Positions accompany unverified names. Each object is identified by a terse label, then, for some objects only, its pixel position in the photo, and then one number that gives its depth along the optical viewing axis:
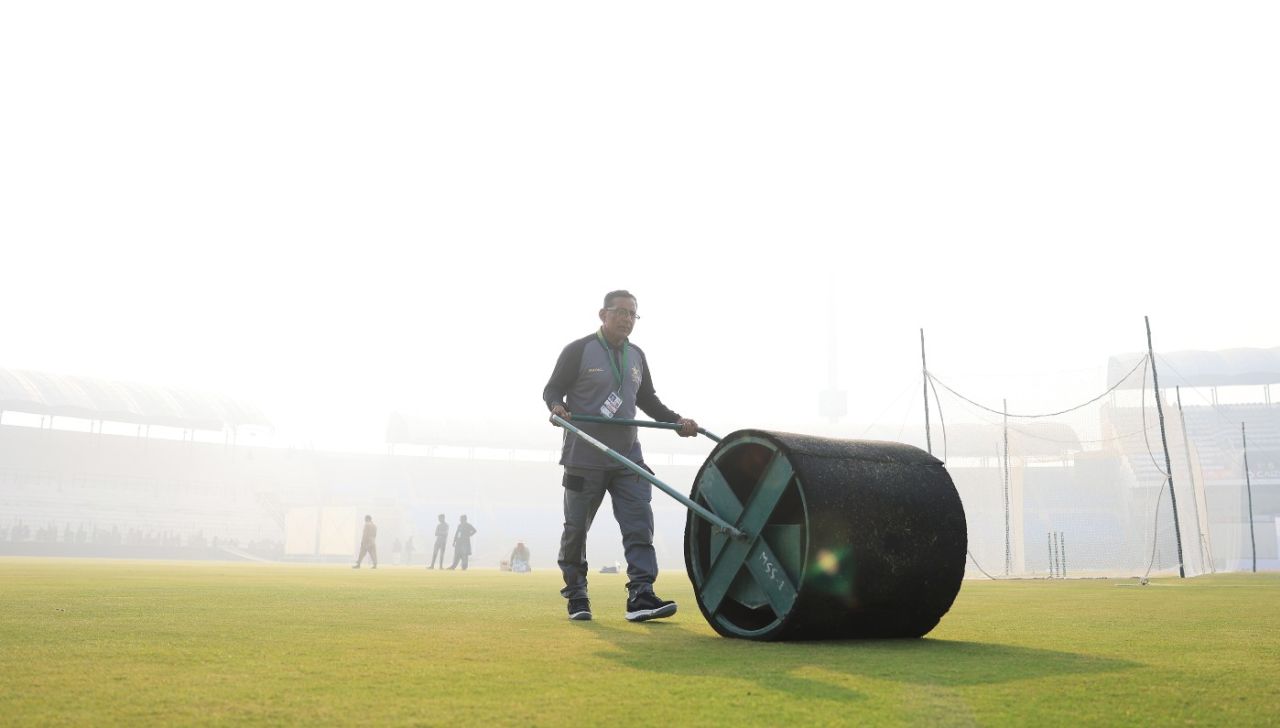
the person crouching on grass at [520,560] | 25.02
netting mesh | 23.05
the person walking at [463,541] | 25.77
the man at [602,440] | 5.93
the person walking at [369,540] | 26.03
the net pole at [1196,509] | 22.41
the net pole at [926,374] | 21.06
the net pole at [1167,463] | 17.44
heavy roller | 3.94
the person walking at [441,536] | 26.05
